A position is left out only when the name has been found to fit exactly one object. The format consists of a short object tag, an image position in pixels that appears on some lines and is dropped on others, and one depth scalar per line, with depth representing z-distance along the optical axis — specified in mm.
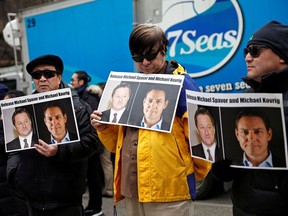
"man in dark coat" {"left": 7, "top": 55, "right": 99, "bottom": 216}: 2195
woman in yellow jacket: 1879
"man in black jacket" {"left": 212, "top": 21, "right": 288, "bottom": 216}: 1507
